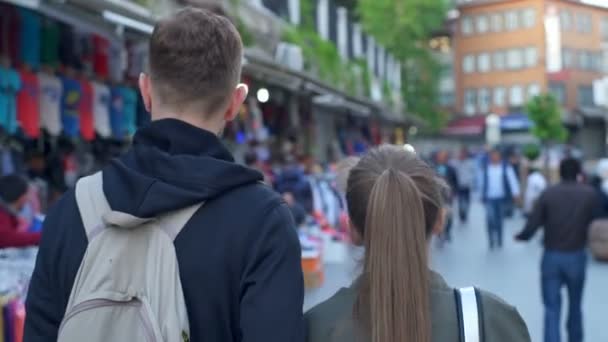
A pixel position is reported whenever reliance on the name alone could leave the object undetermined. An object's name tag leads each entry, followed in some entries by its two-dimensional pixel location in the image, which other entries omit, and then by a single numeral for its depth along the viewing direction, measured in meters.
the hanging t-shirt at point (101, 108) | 7.83
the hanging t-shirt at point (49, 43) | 7.21
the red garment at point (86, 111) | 7.65
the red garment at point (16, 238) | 4.53
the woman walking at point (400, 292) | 2.03
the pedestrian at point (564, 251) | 6.71
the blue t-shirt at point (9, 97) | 6.43
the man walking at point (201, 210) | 1.77
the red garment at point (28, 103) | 6.78
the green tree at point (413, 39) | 41.22
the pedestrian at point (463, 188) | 19.22
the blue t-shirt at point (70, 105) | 7.46
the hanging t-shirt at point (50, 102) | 7.08
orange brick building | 55.38
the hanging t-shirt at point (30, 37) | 6.82
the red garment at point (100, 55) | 7.98
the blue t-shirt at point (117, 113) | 8.20
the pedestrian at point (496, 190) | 14.55
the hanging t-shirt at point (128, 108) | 8.33
